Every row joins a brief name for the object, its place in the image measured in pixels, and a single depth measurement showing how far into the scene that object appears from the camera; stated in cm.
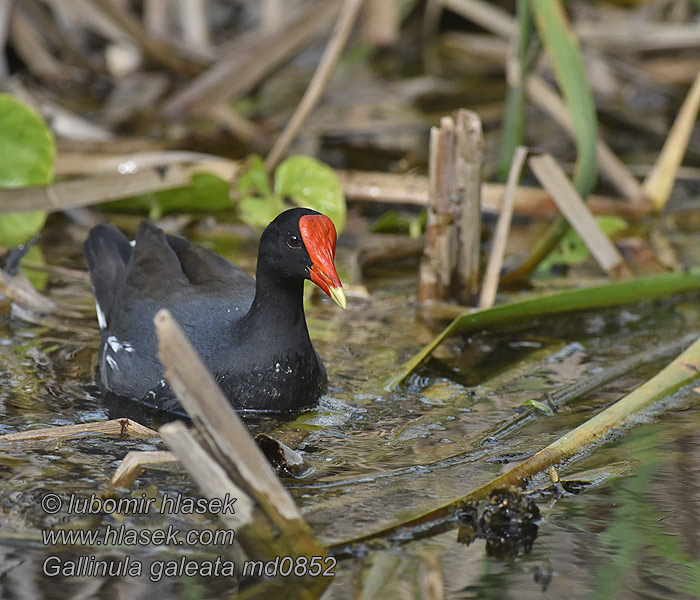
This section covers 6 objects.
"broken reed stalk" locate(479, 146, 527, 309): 791
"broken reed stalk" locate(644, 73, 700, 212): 968
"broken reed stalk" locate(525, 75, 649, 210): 1033
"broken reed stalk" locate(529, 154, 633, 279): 812
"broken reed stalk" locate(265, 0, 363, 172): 958
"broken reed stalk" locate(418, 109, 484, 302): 784
